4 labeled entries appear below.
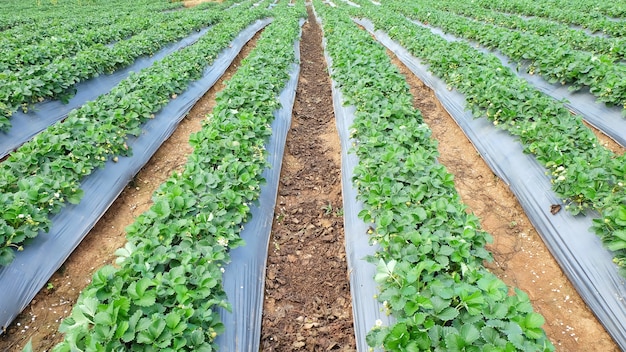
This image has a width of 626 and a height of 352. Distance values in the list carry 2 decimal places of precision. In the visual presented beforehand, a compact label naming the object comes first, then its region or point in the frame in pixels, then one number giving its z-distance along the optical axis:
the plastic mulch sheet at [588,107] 5.07
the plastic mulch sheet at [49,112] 5.43
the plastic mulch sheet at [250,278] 2.72
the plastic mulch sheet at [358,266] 2.82
